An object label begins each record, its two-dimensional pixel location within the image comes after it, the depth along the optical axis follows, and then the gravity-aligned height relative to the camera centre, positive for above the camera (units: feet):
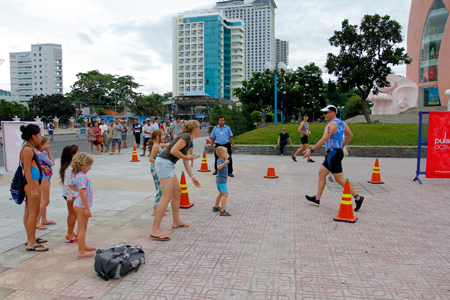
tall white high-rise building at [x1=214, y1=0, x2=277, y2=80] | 593.01 +190.60
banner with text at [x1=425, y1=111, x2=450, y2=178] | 28.27 -1.61
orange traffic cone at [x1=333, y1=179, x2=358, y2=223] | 17.57 -4.37
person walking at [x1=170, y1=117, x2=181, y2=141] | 53.01 +0.22
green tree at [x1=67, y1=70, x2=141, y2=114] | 221.25 +25.66
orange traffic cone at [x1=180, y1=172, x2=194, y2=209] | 20.53 -4.51
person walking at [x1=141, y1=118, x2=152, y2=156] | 49.19 -0.26
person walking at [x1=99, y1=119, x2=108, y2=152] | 54.08 -0.64
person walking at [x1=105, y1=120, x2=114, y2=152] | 53.93 -0.64
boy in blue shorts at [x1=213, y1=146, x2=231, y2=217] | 18.56 -2.98
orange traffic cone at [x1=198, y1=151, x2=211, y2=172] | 35.65 -4.22
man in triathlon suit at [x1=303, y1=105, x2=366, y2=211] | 19.27 -1.17
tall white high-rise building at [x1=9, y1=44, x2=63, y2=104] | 495.41 +91.64
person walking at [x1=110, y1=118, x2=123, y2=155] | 52.65 -1.10
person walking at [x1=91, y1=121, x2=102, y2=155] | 51.80 -1.09
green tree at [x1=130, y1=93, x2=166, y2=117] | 238.07 +16.84
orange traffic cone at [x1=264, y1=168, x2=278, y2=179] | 31.45 -4.43
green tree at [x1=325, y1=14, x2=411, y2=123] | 77.41 +18.60
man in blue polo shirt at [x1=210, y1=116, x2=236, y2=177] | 30.58 -0.54
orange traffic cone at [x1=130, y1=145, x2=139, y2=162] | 44.04 -4.07
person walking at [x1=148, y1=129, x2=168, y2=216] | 17.65 -1.27
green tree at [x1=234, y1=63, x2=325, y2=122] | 115.14 +14.06
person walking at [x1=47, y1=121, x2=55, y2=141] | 87.90 -0.51
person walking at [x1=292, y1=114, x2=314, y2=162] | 41.68 -0.33
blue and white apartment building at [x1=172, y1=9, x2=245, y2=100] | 370.53 +88.36
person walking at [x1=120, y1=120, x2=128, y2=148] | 66.53 -2.11
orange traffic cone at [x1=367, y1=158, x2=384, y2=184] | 28.84 -4.32
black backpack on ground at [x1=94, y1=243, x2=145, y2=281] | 10.91 -4.58
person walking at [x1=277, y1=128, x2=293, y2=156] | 50.76 -1.82
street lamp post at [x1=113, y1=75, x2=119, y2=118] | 213.36 +21.15
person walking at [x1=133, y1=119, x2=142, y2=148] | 58.42 -0.32
